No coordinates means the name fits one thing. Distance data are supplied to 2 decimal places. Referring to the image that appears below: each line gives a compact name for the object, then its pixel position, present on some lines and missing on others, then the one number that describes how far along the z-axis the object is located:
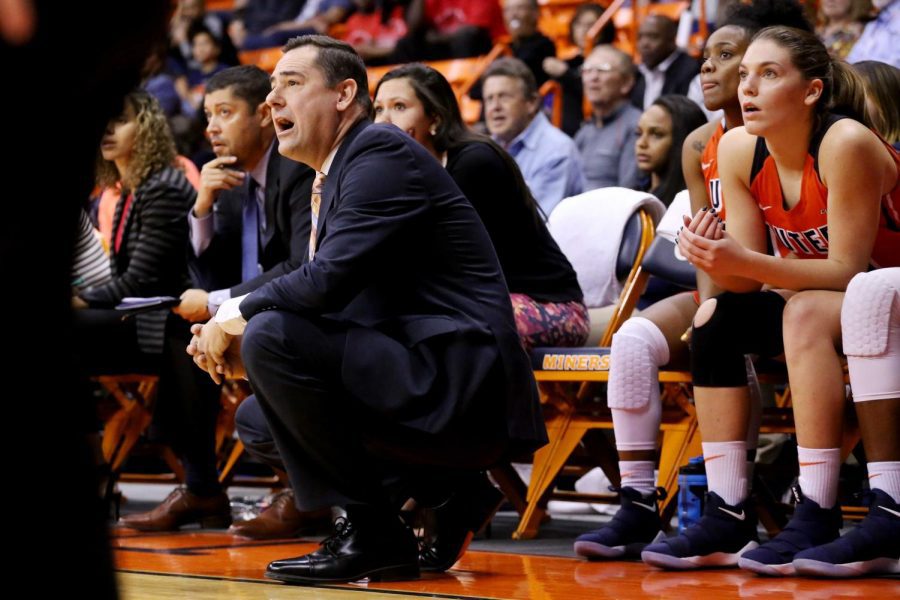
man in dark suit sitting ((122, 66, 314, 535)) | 8.94
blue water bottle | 7.35
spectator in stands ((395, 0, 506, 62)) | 19.27
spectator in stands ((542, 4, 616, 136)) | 15.84
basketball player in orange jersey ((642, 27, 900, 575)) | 6.27
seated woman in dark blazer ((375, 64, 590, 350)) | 8.40
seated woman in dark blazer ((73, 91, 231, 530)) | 9.13
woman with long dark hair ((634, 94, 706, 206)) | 10.15
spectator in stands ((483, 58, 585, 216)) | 12.12
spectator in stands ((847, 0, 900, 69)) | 12.20
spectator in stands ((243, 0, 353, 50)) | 21.95
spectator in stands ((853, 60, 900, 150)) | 7.72
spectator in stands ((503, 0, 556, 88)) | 16.83
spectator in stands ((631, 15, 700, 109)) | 14.48
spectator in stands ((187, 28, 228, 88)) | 20.37
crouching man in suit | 6.06
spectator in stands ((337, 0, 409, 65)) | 20.58
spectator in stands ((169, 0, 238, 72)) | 20.62
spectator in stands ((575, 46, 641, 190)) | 13.45
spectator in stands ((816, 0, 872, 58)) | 12.73
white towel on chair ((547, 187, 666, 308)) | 9.12
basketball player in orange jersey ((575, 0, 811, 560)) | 7.12
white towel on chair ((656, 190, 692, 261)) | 8.10
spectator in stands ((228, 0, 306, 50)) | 23.56
